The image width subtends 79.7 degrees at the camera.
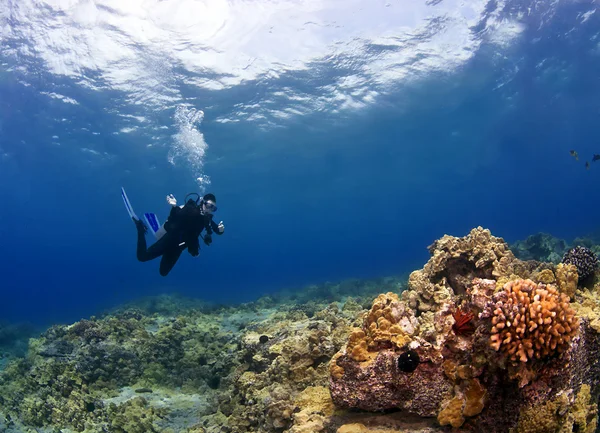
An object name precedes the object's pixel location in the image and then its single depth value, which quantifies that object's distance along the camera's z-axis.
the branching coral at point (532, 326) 2.91
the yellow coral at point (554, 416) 3.16
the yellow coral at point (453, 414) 3.18
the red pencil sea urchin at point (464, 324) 3.46
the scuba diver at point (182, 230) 10.36
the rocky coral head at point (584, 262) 5.37
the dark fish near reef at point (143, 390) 8.06
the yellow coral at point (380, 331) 3.78
